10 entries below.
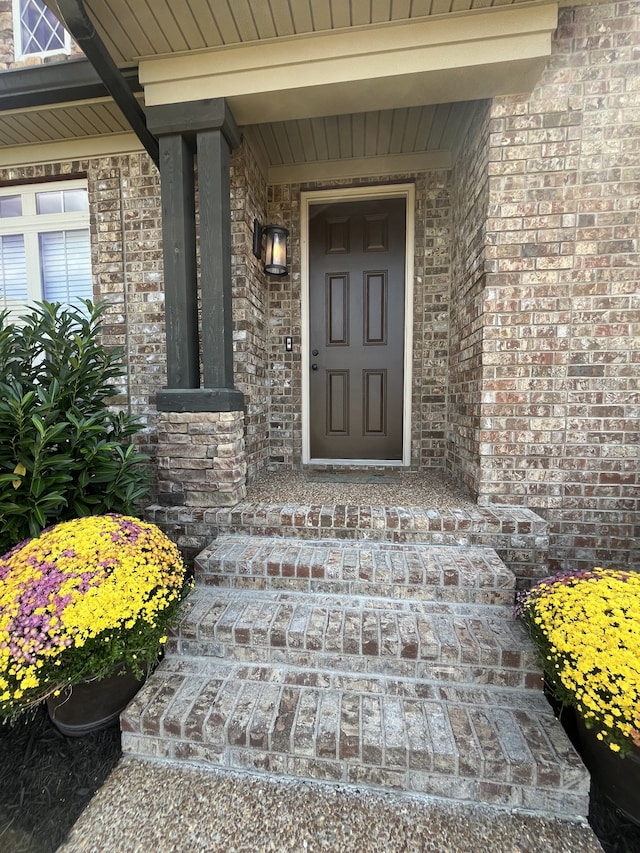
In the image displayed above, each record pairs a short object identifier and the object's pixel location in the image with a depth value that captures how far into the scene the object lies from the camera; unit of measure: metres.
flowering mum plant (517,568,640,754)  1.04
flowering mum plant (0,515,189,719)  1.16
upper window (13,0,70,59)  2.37
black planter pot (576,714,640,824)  1.09
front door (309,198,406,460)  2.86
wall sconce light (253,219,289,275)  2.67
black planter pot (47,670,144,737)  1.35
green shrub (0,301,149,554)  1.55
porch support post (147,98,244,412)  1.96
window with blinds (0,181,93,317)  2.74
